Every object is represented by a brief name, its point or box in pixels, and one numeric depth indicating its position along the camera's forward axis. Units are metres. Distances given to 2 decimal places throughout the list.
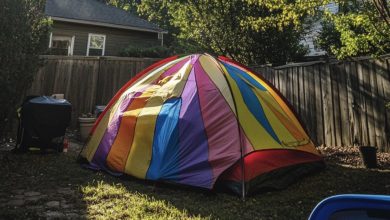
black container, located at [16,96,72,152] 6.66
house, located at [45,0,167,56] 16.70
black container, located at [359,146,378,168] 5.96
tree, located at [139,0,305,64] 11.66
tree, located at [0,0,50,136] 5.54
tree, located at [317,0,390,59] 5.84
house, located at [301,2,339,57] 16.97
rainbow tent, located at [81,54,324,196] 4.86
